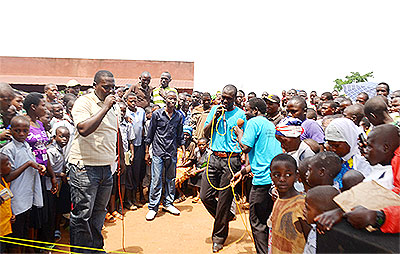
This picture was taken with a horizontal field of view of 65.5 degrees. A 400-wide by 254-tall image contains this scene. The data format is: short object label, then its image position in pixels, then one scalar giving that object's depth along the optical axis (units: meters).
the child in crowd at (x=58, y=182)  4.25
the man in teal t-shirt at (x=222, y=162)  4.38
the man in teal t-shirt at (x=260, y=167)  3.60
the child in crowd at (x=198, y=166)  6.60
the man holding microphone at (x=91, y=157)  3.39
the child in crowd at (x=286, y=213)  2.45
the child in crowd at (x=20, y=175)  3.35
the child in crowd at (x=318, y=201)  2.04
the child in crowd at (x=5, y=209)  3.11
